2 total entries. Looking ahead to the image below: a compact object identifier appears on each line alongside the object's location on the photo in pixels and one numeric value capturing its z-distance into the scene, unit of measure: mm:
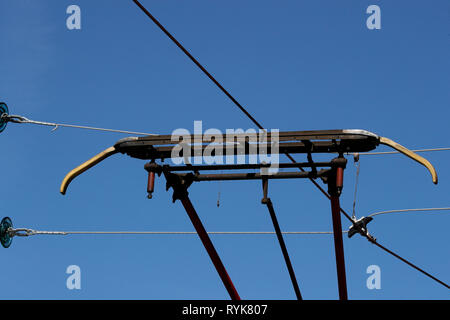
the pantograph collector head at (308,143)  8938
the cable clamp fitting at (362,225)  15380
